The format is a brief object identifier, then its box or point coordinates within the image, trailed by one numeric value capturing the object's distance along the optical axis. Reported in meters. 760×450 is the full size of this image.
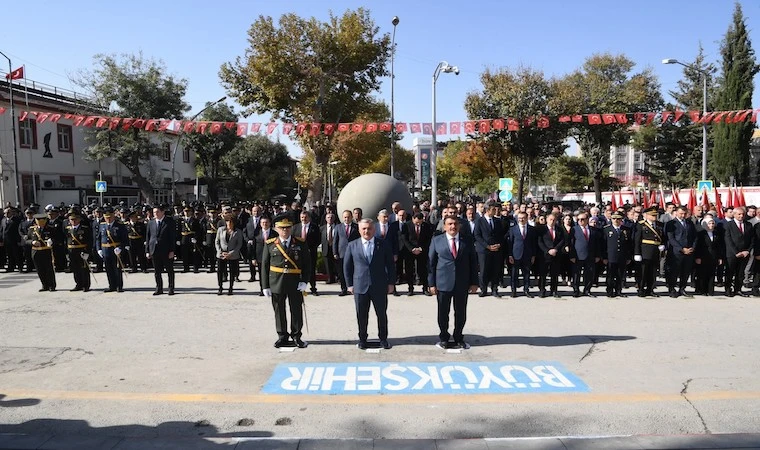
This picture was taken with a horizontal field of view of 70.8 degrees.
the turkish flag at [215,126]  21.54
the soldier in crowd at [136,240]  13.97
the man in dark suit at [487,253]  10.71
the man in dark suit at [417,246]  11.02
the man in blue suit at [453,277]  6.95
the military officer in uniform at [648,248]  10.66
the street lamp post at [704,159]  24.99
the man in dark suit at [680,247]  10.57
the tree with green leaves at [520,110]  31.86
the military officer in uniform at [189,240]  14.16
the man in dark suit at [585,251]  10.80
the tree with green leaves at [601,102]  33.62
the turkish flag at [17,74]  24.59
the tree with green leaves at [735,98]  37.06
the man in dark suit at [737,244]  10.68
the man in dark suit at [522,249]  10.79
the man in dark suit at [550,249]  10.88
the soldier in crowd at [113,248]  11.20
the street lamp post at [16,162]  23.93
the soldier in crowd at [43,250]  11.30
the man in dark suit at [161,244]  10.83
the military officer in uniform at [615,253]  10.84
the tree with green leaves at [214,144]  46.75
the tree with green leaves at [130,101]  33.59
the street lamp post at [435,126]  22.14
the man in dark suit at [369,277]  6.89
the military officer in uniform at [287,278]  7.05
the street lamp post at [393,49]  24.23
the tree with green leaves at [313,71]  24.66
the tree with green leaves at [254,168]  51.19
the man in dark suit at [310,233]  11.13
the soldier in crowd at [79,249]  11.21
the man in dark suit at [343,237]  10.74
